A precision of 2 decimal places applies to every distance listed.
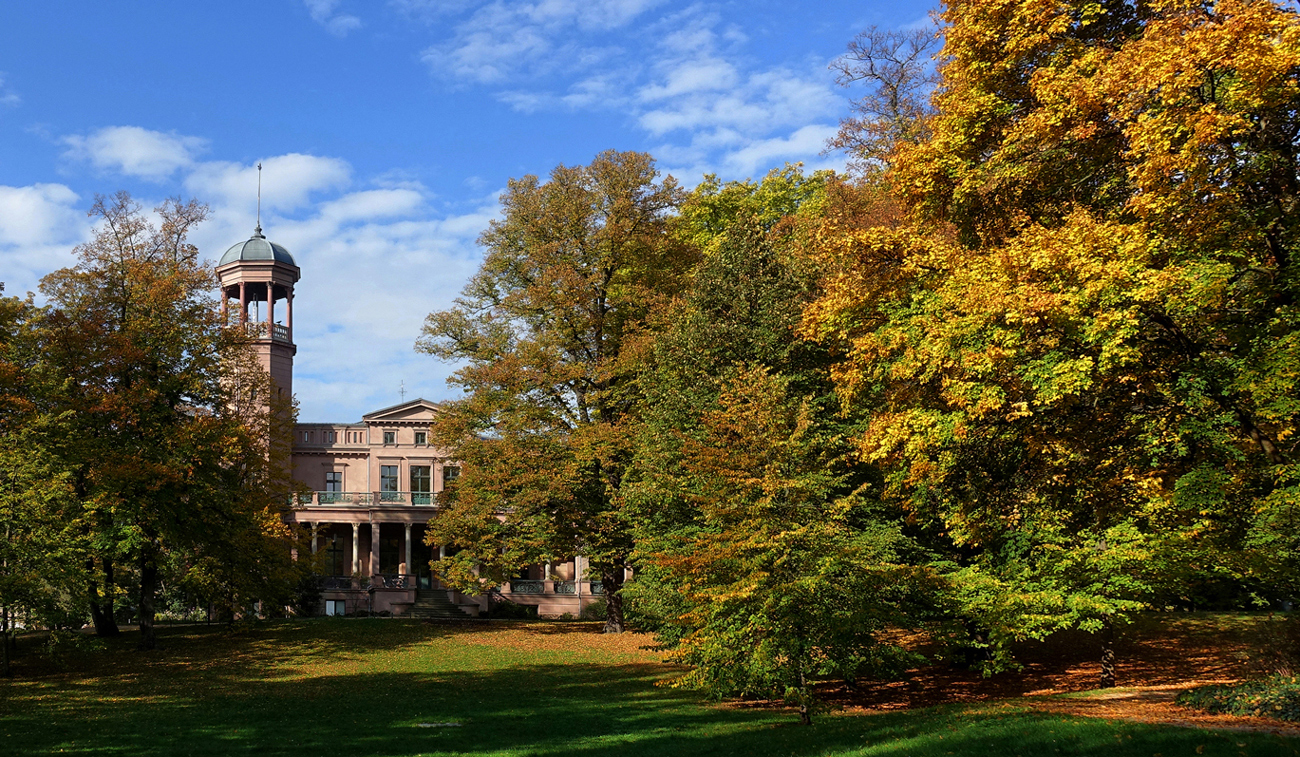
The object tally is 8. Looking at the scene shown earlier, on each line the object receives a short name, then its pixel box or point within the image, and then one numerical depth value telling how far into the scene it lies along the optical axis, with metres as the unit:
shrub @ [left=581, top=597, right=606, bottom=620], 46.41
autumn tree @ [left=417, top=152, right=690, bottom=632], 33.94
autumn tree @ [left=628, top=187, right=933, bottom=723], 16.23
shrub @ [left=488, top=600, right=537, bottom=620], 45.81
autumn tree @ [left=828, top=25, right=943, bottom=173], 30.27
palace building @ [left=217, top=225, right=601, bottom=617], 48.59
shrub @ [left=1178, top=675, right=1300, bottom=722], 12.81
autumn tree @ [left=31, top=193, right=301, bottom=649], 28.19
